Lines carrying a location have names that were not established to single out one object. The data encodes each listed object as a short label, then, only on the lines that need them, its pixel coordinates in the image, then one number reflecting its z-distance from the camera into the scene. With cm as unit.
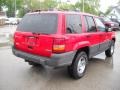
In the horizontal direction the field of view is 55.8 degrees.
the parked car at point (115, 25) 1297
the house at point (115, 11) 3546
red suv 282
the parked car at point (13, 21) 2462
